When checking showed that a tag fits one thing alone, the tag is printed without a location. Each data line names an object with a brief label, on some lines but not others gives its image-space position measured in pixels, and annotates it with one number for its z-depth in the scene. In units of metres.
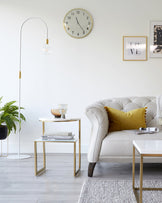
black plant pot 3.64
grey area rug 2.11
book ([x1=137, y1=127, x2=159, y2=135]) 2.98
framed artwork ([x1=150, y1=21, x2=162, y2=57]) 4.09
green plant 3.70
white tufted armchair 2.79
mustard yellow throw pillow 3.17
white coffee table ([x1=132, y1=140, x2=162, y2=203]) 1.73
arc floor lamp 3.75
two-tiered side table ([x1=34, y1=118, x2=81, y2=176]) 2.81
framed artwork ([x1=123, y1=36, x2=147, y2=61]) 4.09
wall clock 4.11
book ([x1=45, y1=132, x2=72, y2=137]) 2.84
